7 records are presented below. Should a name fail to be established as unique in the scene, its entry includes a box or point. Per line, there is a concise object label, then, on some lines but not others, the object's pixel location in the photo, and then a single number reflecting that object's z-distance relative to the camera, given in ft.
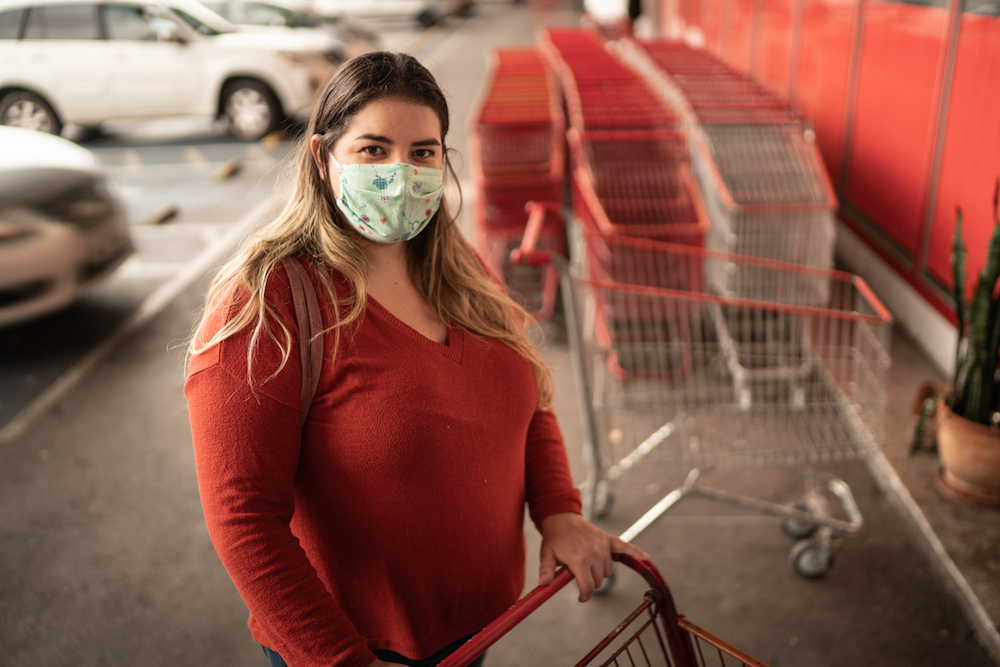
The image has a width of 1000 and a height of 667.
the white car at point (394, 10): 78.45
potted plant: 10.25
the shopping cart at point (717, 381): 10.15
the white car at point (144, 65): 16.65
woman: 4.34
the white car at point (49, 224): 15.94
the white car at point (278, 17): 34.62
